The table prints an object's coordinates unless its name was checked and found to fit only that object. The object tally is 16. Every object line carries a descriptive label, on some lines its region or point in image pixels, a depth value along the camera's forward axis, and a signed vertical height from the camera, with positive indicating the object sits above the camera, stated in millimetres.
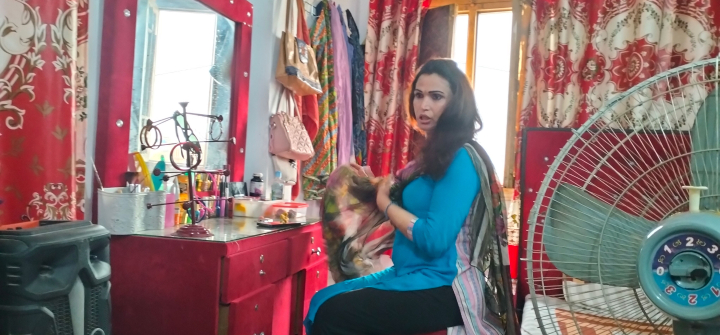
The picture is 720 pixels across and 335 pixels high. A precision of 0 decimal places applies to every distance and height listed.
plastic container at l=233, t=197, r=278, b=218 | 1976 -171
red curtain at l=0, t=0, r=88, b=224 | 1101 +89
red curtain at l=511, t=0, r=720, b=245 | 2279 +613
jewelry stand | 1429 +17
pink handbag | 2213 +130
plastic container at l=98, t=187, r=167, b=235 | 1396 -152
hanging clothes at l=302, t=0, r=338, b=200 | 2543 +171
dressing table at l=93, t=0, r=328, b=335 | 1378 -71
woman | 1216 -195
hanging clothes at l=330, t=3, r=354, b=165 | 2705 +421
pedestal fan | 684 -85
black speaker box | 875 -227
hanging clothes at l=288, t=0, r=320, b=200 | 2441 +256
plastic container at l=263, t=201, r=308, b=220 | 1861 -161
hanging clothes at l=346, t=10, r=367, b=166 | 2883 +401
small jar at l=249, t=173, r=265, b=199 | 2115 -98
